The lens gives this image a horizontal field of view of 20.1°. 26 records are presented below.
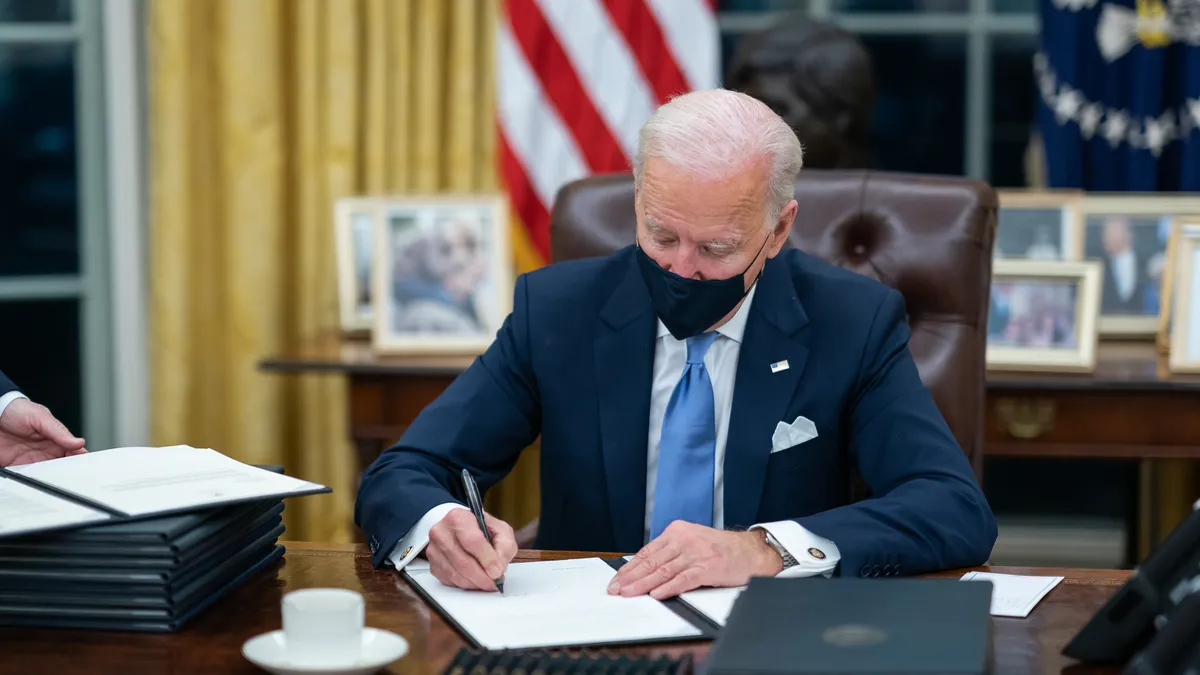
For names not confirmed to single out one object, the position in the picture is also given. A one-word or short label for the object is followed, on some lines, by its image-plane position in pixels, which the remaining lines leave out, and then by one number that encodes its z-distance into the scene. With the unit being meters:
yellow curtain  6.30
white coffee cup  3.91
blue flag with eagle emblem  6.08
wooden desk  3.98
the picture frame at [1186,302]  5.54
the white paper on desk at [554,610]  4.03
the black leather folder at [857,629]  3.80
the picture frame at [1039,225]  5.85
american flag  6.23
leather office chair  4.99
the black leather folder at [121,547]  4.07
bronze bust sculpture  5.71
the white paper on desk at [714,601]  4.10
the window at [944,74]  6.57
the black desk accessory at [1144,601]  3.94
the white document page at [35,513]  4.04
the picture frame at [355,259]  6.10
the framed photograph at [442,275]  5.87
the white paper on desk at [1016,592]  4.14
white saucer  3.89
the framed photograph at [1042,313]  5.61
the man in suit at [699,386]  4.52
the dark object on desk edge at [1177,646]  3.83
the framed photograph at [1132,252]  5.86
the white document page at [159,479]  4.14
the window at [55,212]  6.51
